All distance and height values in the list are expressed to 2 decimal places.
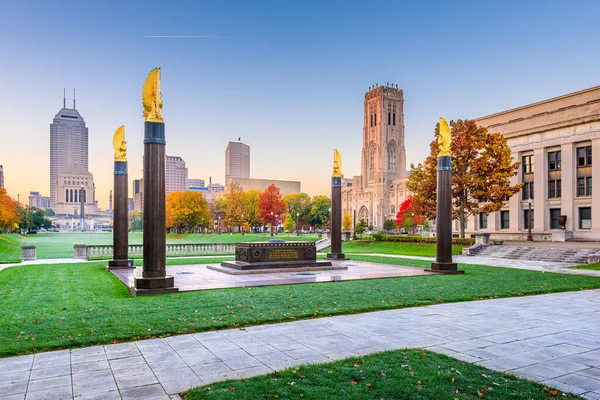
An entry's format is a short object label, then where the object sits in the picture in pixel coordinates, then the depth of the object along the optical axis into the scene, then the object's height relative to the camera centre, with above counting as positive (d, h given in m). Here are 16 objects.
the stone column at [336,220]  26.53 -0.76
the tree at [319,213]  111.50 -1.52
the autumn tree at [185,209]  79.75 -0.21
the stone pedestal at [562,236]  39.06 -2.59
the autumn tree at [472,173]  36.50 +3.01
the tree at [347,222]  103.72 -3.48
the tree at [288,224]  88.83 -3.39
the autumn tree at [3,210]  51.48 -0.28
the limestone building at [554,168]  40.00 +3.84
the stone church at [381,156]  157.50 +19.13
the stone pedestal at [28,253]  26.23 -2.74
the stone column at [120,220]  20.77 -0.58
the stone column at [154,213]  13.30 -0.16
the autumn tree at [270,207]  82.44 +0.14
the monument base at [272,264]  19.95 -2.73
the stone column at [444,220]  19.44 -0.57
